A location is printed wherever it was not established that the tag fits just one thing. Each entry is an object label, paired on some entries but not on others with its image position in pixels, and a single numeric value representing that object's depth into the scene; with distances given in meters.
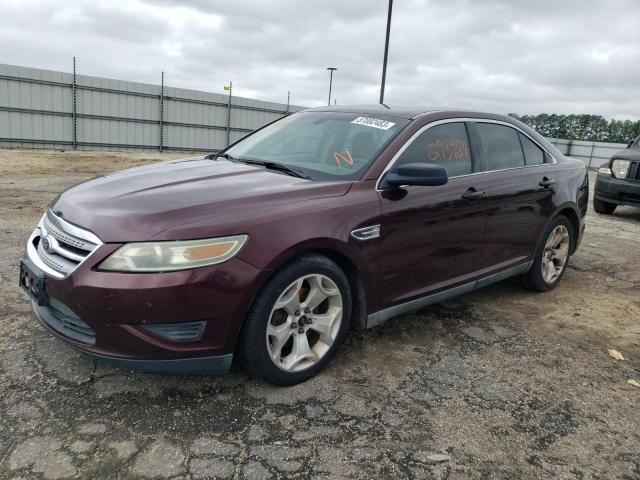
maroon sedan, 2.34
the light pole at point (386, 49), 16.30
